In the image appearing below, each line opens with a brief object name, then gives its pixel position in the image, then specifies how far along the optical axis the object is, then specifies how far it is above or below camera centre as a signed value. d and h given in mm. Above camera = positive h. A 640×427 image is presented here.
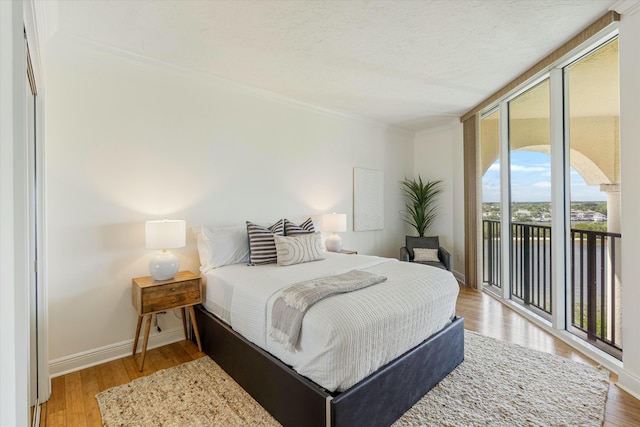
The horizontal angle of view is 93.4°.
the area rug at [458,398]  1796 -1228
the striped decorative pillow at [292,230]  3328 -186
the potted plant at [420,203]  5316 +163
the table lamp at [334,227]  4000 -188
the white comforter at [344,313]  1523 -613
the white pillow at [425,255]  4539 -653
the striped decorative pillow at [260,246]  2902 -317
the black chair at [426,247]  4352 -583
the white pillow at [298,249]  2879 -353
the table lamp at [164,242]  2475 -229
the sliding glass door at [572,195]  2609 +155
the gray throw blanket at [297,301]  1673 -510
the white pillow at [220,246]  2834 -314
